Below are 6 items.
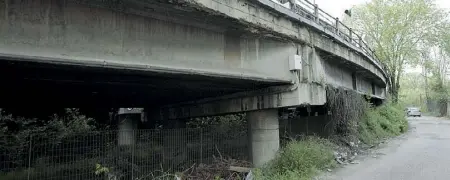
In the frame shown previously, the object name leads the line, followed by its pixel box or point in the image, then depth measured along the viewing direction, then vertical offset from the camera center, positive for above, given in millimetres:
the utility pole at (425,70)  37556 +4686
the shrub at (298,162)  7704 -1515
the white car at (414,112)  44375 -1232
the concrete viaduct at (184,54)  4965 +1081
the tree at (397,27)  31922 +7893
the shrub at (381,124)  14066 -1084
